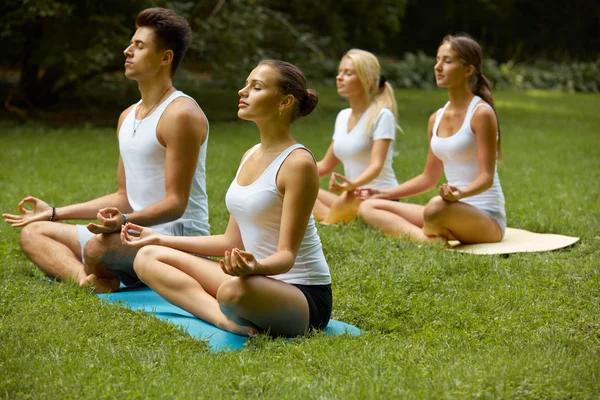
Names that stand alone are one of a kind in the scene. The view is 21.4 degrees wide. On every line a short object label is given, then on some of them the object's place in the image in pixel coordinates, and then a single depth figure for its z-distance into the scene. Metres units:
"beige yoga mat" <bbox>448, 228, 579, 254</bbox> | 12.34
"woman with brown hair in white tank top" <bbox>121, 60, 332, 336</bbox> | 7.87
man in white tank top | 9.62
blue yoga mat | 8.43
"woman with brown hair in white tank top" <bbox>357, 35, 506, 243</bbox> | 12.35
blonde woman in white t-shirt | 14.01
